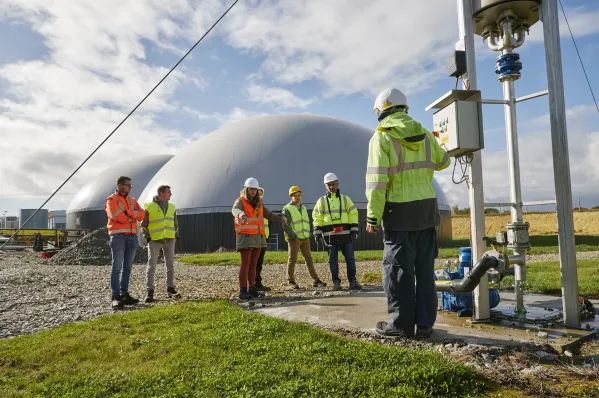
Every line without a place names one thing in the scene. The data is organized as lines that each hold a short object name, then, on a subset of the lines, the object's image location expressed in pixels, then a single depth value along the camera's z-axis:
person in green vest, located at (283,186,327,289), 8.73
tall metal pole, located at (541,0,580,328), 4.50
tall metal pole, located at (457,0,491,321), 4.75
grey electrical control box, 4.68
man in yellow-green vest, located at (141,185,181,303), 7.45
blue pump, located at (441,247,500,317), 5.04
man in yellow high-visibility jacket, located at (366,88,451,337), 4.13
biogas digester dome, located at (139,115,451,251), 21.94
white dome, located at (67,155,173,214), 36.66
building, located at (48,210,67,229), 61.23
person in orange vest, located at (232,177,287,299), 7.09
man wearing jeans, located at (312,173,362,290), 8.04
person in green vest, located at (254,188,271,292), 8.27
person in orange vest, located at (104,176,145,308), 7.07
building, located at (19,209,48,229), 59.00
